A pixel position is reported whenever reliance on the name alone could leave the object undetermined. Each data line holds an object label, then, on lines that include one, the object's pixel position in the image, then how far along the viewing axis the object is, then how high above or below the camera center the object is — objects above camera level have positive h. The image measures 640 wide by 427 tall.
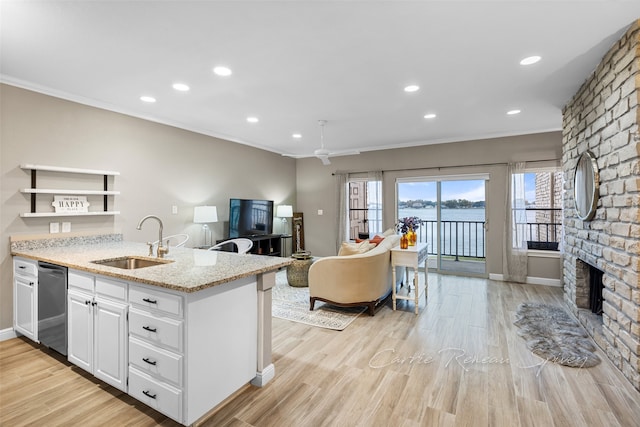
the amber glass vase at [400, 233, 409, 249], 4.00 -0.35
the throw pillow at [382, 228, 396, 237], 5.27 -0.30
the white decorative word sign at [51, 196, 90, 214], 3.40 +0.14
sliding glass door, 5.99 +0.01
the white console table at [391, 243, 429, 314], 3.83 -0.56
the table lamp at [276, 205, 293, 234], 6.80 +0.11
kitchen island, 1.82 -0.75
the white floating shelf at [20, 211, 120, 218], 3.13 +0.02
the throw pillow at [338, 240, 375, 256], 4.15 -0.46
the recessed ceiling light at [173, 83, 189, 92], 3.29 +1.43
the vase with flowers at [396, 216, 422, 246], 4.12 -0.17
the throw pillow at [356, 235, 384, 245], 4.57 -0.37
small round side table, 5.09 -0.96
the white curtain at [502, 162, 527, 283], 5.45 -0.22
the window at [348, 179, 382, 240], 6.80 +0.18
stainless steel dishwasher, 2.55 -0.79
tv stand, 5.89 -0.59
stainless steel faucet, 2.70 -0.31
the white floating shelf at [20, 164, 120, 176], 3.16 +0.52
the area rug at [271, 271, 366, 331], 3.60 -1.24
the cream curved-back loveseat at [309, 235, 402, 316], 3.65 -0.79
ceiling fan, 4.59 +0.98
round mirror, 2.91 +0.31
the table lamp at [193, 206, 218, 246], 4.81 +0.03
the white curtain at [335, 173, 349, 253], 7.09 +0.16
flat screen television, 5.57 -0.02
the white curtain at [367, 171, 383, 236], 6.75 +0.33
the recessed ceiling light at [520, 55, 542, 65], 2.73 +1.43
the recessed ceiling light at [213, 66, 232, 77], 2.92 +1.42
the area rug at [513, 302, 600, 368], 2.72 -1.25
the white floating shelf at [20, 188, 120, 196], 3.16 +0.28
